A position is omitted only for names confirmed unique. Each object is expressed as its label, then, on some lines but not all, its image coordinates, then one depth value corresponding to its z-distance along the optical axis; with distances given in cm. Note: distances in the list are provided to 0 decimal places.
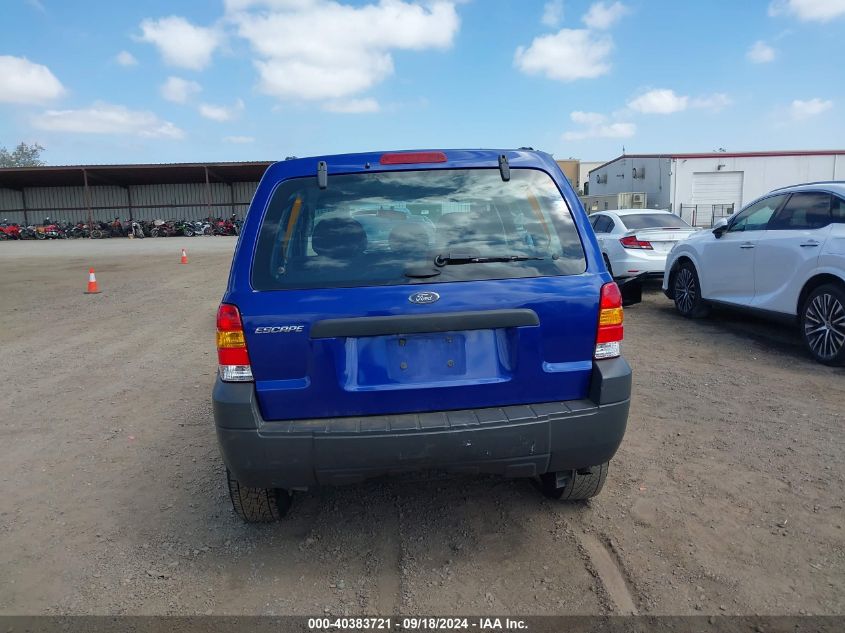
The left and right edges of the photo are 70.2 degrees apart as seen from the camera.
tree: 10225
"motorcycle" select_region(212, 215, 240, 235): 4206
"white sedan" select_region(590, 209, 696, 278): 973
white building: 2997
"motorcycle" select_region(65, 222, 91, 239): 4309
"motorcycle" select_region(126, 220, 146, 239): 4162
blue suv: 257
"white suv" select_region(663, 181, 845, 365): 569
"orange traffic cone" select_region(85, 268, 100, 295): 1268
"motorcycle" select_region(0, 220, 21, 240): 4284
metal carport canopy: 4166
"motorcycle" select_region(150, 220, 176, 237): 4200
